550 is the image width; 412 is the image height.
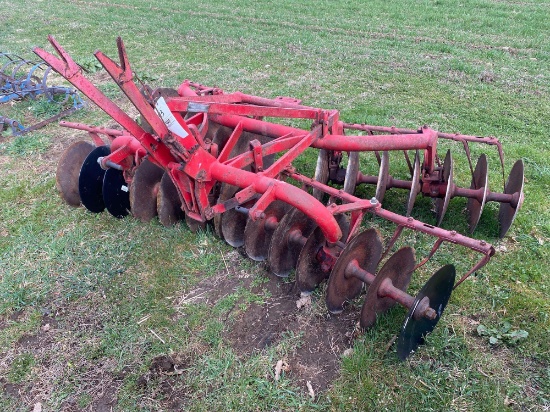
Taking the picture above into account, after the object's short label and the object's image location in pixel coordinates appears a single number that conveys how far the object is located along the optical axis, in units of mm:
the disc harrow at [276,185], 2715
